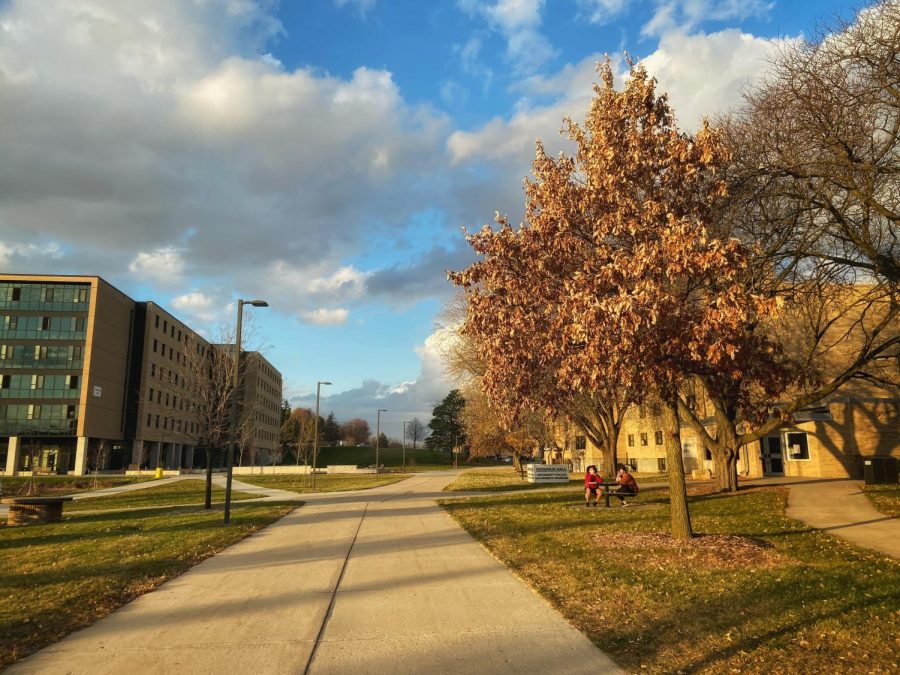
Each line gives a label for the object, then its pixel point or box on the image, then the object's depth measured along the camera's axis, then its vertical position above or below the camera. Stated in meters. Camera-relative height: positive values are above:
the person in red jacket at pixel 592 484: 17.92 -1.09
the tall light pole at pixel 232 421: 15.96 +0.69
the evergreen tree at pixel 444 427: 115.99 +3.73
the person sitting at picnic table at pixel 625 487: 17.65 -1.15
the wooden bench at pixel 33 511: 17.50 -1.86
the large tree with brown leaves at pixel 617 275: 8.59 +2.66
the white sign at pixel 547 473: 32.84 -1.42
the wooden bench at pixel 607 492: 17.95 -1.33
